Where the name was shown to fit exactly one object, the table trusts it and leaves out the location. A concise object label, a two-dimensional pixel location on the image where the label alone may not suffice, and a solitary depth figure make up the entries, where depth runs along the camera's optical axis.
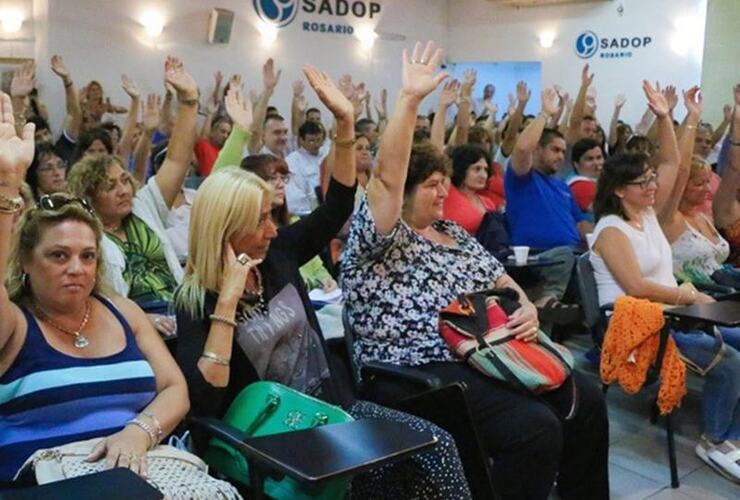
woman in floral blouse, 2.50
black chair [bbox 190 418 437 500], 1.60
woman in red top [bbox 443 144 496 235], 4.61
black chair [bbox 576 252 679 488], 3.54
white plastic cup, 4.25
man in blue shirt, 4.64
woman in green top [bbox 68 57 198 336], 3.02
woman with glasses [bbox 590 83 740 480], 3.28
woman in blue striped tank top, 1.81
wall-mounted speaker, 9.22
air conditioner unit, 10.49
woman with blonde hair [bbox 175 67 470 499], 2.14
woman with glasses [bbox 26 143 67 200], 4.15
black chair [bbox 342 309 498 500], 2.41
